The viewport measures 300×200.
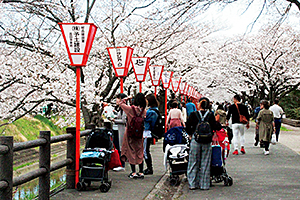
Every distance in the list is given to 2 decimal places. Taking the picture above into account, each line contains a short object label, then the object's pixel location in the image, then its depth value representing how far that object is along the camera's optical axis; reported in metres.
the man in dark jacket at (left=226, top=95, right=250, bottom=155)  12.29
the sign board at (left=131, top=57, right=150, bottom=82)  13.55
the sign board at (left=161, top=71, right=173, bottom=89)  19.64
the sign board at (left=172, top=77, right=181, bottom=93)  23.91
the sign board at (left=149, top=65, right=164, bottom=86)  16.81
